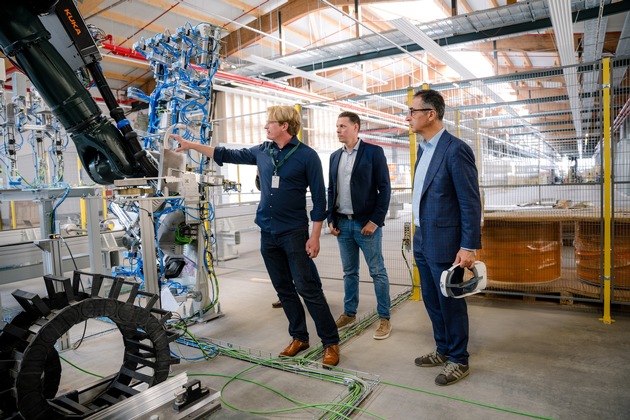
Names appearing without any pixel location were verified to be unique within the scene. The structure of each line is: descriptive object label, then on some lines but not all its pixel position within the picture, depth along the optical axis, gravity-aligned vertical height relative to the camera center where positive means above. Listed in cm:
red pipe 609 +202
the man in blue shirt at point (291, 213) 254 -14
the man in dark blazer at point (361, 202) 310 -11
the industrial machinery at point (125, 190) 167 +3
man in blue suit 220 -16
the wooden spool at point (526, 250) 381 -65
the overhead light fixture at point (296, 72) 578 +200
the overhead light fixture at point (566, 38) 397 +190
